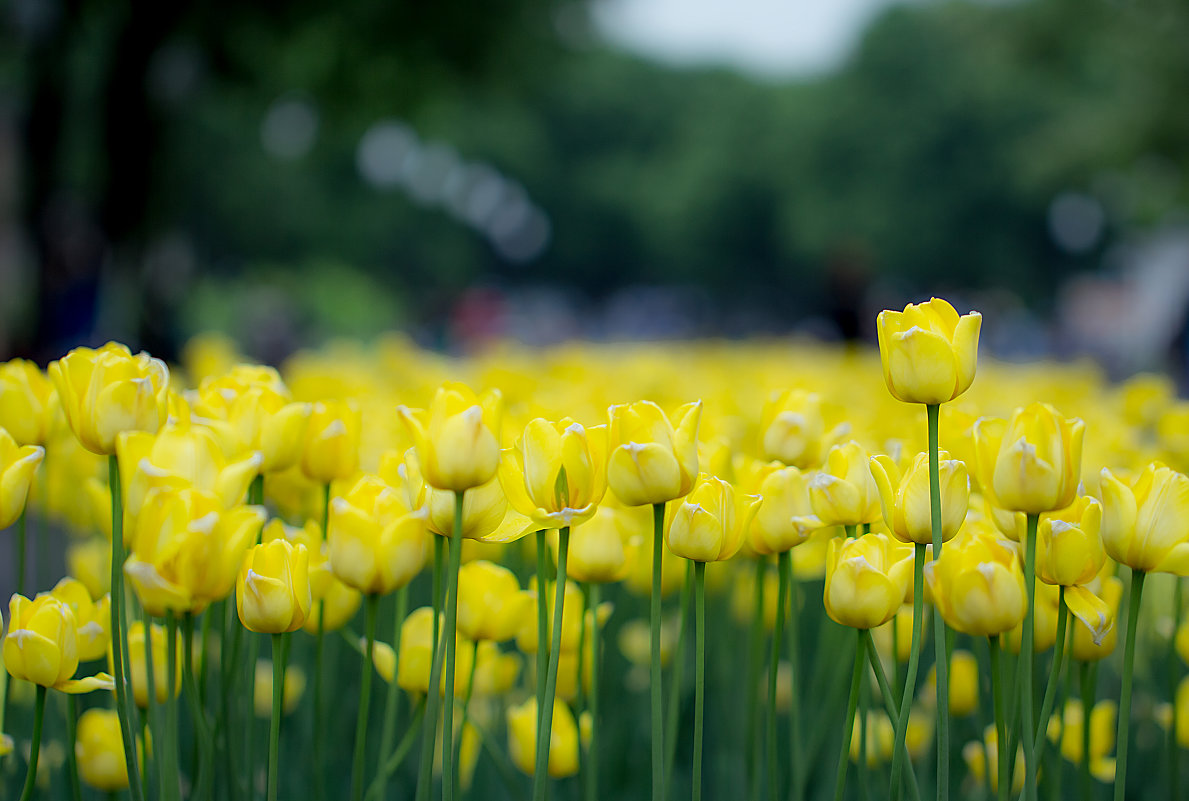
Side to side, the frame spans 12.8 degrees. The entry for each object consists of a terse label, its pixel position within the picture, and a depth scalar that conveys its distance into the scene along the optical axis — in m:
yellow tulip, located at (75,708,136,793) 3.12
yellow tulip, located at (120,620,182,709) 3.16
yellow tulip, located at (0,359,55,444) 3.15
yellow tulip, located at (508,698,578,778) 3.19
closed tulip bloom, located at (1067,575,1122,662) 3.09
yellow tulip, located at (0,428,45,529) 3.03
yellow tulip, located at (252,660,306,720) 3.42
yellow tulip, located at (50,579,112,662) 3.06
